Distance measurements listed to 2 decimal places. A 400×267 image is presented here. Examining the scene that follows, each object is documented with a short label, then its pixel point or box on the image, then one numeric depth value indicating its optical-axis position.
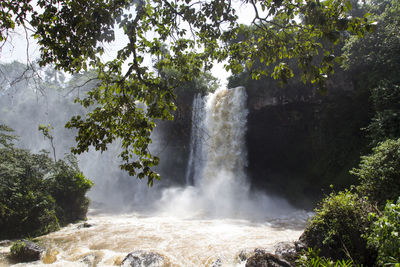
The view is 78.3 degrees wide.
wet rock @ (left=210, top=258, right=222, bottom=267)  4.74
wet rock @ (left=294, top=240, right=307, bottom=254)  3.94
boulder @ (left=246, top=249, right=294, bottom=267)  3.68
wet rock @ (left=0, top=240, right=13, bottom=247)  6.94
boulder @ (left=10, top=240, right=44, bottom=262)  5.80
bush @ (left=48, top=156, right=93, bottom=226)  10.07
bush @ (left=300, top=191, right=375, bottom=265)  3.54
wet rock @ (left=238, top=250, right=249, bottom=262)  4.83
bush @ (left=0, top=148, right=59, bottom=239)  7.98
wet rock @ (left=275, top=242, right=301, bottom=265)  3.80
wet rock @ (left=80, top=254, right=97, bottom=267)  5.28
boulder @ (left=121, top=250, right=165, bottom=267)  4.80
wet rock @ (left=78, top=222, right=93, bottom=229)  8.99
